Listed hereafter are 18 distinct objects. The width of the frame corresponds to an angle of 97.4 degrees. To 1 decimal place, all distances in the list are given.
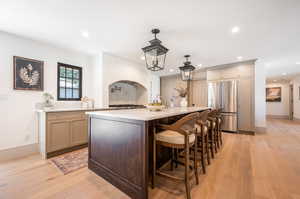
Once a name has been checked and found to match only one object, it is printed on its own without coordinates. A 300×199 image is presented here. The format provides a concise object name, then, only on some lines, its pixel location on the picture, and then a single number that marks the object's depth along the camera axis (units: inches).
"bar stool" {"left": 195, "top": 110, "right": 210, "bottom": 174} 79.1
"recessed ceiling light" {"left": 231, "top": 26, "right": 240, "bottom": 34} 99.4
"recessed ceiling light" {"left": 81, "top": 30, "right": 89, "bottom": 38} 109.0
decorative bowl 83.4
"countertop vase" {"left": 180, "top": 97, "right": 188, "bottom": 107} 148.8
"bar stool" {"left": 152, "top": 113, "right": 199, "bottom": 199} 60.4
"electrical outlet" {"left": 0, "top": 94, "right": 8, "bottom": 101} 103.7
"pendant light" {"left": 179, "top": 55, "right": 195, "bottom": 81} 126.0
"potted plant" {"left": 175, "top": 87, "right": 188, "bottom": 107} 139.8
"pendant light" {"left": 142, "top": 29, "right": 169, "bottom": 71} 87.8
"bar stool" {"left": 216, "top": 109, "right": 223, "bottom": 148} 123.6
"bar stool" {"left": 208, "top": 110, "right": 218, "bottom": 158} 103.3
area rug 88.5
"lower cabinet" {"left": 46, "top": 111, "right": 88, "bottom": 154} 106.7
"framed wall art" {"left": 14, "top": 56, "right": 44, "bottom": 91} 110.2
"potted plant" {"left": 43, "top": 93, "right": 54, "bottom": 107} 122.3
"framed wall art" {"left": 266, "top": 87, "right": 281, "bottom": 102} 326.0
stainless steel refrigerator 179.0
